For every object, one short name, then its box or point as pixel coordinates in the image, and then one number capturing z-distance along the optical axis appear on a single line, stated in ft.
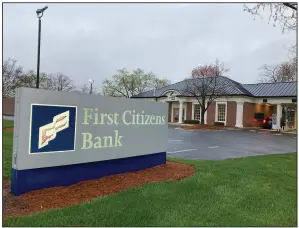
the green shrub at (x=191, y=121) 85.18
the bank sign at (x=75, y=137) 11.73
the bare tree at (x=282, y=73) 120.05
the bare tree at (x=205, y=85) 81.71
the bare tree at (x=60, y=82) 133.77
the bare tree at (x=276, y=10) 22.26
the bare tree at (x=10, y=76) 78.75
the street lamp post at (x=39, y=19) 35.75
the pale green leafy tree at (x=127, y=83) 129.20
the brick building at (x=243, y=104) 80.26
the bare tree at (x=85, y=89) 137.82
